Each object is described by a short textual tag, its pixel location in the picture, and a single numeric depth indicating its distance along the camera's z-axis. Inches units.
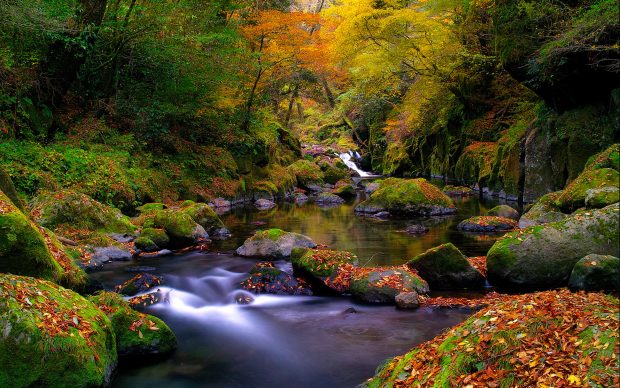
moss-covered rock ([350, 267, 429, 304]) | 255.6
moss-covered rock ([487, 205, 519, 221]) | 514.3
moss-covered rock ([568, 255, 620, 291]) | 174.6
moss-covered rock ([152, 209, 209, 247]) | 400.5
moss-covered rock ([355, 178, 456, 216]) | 602.9
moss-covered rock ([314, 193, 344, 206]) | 769.6
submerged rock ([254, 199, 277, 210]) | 700.0
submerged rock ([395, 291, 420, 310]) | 243.6
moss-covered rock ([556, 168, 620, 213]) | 307.6
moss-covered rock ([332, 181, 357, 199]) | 835.4
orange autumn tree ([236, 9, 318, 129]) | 767.7
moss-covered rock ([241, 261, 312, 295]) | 278.1
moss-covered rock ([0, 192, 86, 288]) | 187.8
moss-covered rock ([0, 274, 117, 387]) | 136.0
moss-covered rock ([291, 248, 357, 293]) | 277.4
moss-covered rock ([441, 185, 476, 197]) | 804.2
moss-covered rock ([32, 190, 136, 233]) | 362.0
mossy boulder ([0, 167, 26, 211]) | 254.7
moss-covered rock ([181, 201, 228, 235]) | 463.5
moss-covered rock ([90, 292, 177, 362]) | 186.7
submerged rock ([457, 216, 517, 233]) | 462.9
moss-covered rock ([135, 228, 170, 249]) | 385.1
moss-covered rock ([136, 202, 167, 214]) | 494.6
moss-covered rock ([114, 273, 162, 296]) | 267.4
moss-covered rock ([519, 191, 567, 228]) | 388.1
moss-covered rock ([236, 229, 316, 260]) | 364.2
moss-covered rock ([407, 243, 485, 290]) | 273.4
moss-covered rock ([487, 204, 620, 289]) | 234.1
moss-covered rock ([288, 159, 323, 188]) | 946.7
